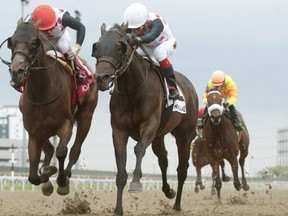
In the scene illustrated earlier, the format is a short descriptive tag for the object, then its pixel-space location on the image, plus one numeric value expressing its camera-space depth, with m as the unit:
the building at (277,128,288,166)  139.00
